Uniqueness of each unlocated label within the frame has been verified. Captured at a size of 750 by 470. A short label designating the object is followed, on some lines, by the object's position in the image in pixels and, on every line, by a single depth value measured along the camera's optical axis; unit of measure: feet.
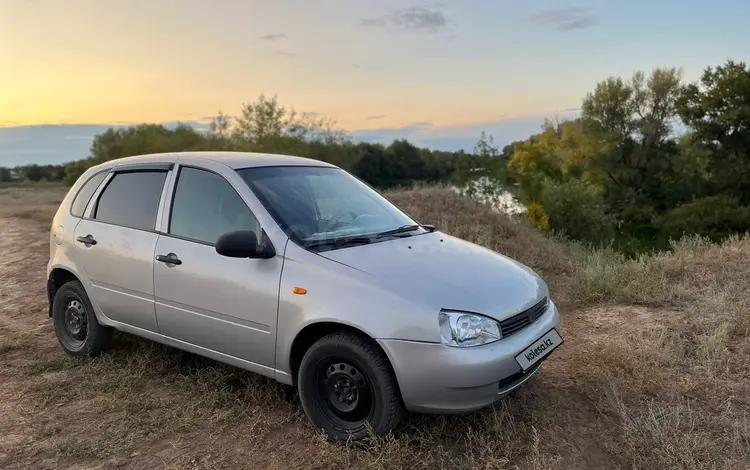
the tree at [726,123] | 121.90
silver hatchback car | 10.48
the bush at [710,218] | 114.11
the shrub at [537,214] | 70.65
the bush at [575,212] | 84.99
